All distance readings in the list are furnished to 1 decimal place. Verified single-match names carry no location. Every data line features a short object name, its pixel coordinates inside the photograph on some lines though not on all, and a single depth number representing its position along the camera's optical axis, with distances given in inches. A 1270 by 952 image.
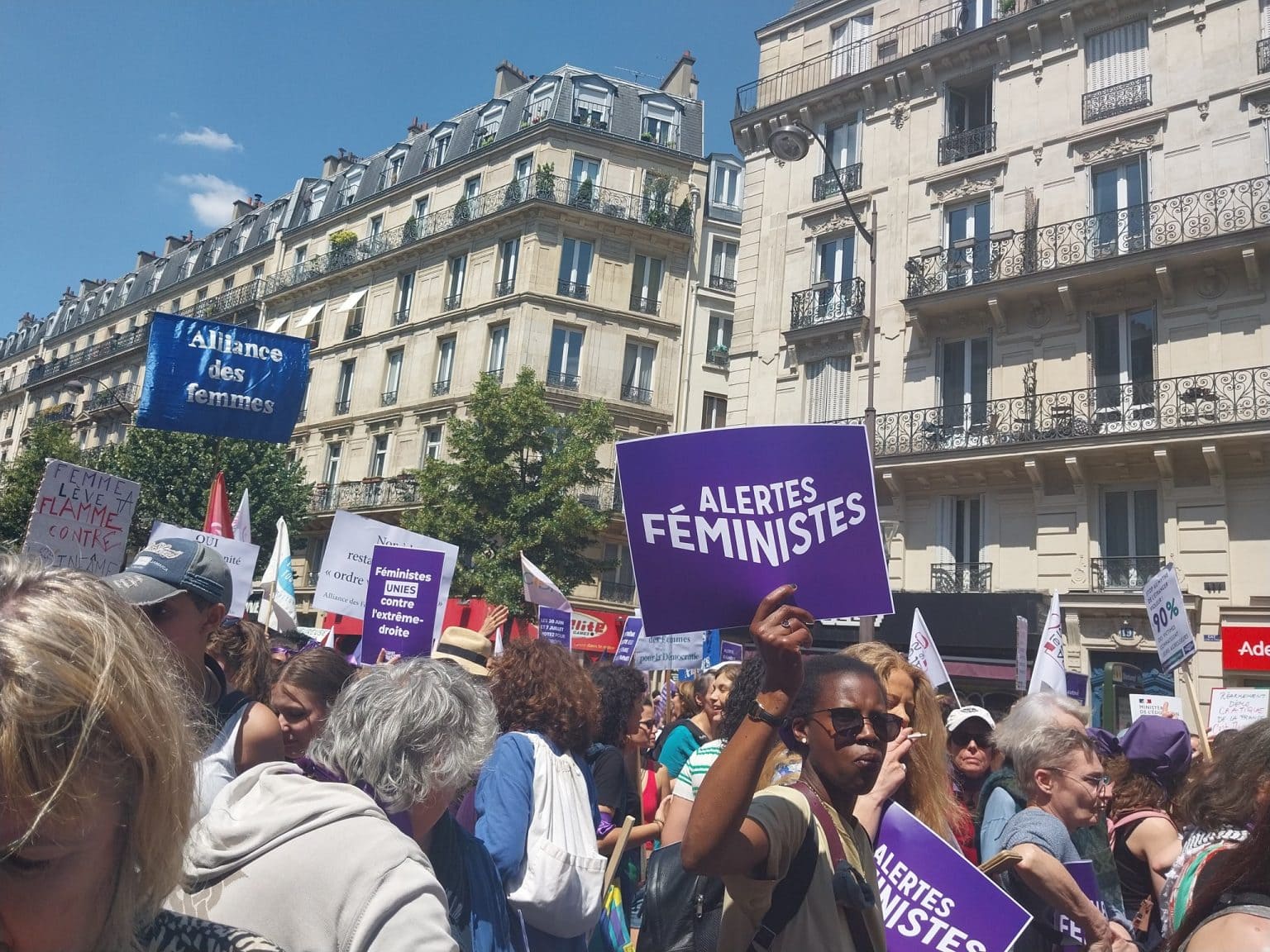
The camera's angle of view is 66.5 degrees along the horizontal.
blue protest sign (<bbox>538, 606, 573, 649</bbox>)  436.5
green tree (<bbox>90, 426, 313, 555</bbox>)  1160.8
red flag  340.5
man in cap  114.6
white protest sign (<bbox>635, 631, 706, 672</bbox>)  434.6
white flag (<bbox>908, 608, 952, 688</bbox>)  353.1
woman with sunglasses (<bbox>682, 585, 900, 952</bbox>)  80.6
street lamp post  649.0
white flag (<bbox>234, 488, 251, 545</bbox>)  370.7
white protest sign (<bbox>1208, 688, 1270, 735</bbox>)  338.0
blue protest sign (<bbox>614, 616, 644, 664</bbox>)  506.9
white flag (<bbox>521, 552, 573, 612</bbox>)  444.8
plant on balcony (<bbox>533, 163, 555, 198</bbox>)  1289.4
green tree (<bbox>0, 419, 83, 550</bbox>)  1258.6
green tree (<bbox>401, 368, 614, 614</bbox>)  1014.4
